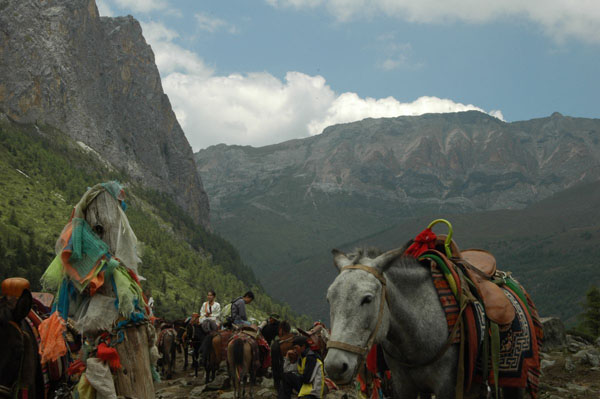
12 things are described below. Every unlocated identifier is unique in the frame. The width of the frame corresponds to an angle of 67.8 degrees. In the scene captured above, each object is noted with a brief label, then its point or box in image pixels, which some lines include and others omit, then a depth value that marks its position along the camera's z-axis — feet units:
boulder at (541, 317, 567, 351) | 56.49
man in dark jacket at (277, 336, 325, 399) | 24.68
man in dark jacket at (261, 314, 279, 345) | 45.98
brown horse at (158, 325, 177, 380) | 55.01
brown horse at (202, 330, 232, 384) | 47.29
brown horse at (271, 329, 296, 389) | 35.76
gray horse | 10.48
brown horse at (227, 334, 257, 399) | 40.19
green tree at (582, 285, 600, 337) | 86.79
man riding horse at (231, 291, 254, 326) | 47.98
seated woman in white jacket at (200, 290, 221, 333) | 54.90
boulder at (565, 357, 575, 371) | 40.05
